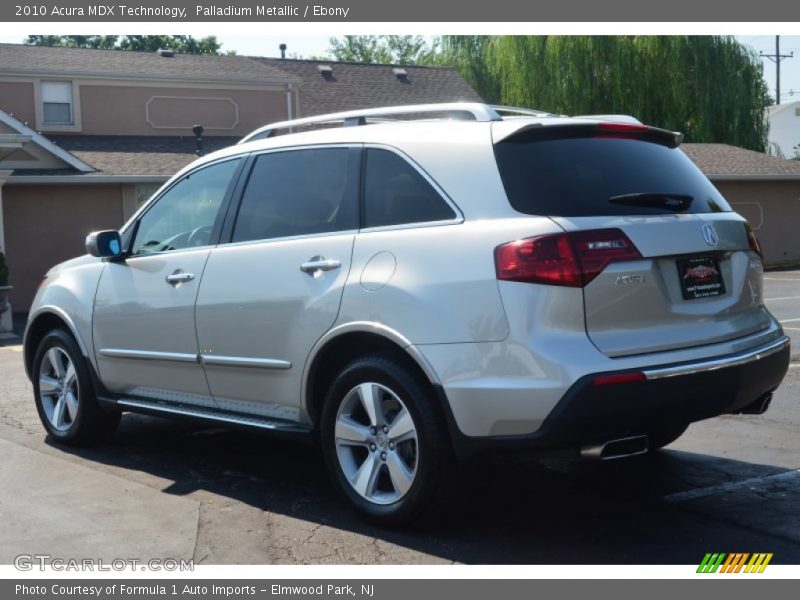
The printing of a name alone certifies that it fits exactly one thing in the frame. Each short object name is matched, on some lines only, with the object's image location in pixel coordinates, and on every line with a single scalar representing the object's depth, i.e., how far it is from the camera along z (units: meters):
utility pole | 62.28
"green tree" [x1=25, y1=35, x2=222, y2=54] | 58.04
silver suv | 4.45
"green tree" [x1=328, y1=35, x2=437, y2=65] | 64.25
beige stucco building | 21.56
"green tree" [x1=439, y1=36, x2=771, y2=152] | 34.19
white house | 64.00
